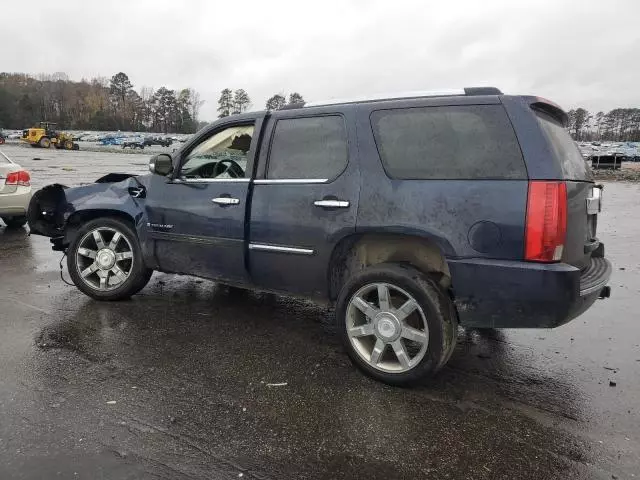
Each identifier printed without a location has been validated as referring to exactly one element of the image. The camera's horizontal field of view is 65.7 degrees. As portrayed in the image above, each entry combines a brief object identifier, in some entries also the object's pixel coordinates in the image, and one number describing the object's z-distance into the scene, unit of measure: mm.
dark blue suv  2887
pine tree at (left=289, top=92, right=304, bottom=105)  92562
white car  7894
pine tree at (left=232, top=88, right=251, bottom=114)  121881
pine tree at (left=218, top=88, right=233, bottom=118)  120562
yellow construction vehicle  51344
